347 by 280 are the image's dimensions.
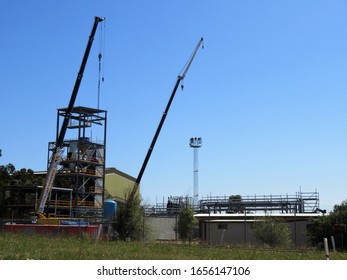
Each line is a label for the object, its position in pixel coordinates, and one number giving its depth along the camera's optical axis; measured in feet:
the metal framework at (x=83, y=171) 217.97
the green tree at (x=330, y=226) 108.88
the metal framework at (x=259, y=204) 217.97
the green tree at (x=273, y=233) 113.70
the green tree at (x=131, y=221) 131.75
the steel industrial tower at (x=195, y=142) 303.48
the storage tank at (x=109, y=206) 214.53
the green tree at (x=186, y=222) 148.05
